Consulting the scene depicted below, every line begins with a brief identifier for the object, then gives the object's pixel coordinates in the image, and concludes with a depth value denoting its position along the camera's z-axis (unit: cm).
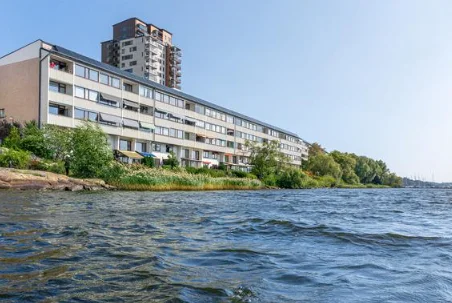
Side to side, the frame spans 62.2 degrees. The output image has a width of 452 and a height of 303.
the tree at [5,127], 4016
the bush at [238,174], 6389
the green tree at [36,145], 3525
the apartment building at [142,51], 11125
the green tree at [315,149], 14062
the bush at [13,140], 3442
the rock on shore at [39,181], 2498
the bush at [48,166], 3108
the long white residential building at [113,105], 4356
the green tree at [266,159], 7081
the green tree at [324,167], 10056
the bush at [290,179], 6425
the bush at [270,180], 6120
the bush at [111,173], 3244
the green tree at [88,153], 3244
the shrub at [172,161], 5604
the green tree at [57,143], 3487
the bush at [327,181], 8317
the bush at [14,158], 2907
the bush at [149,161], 4997
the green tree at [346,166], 11700
